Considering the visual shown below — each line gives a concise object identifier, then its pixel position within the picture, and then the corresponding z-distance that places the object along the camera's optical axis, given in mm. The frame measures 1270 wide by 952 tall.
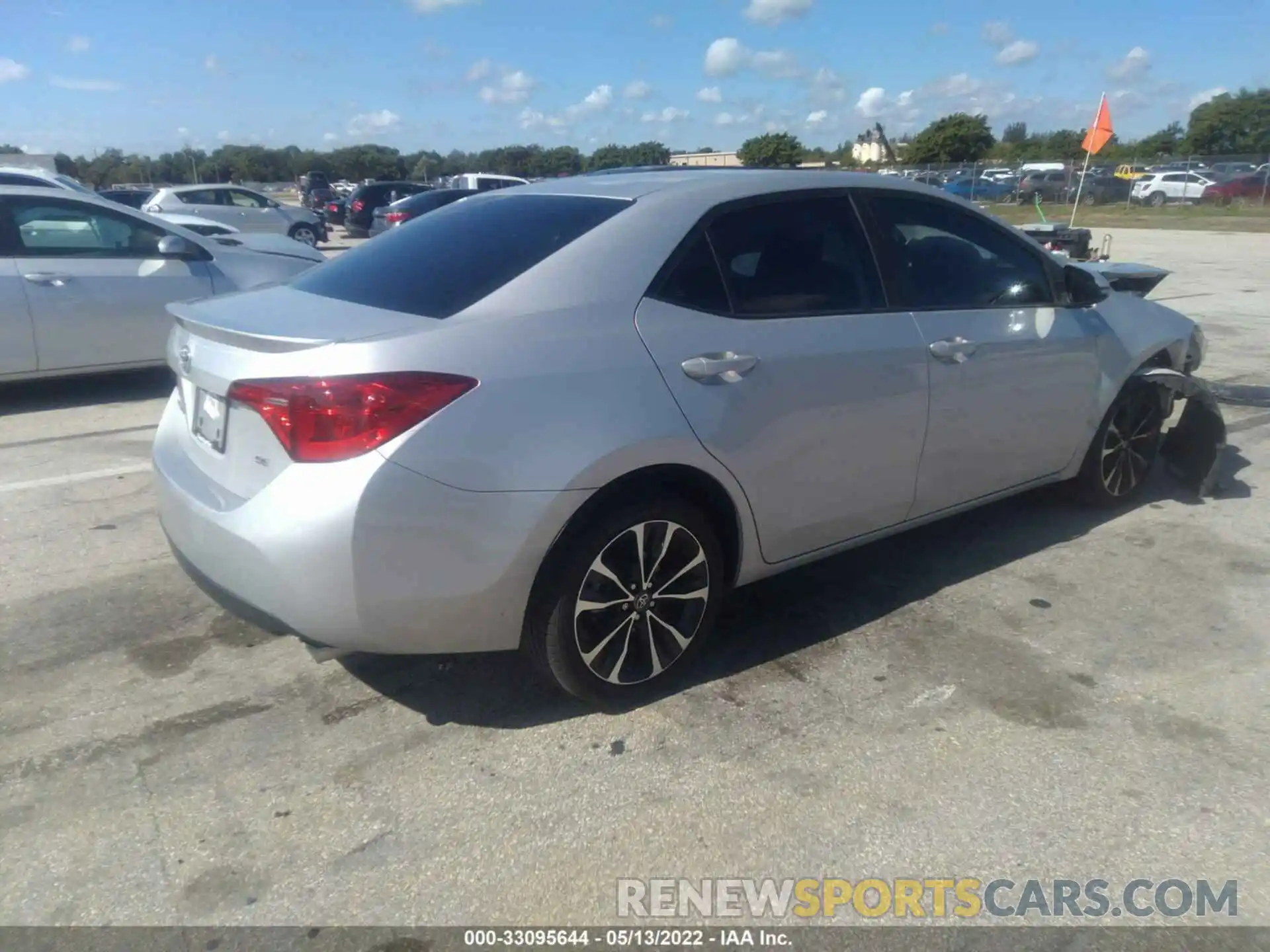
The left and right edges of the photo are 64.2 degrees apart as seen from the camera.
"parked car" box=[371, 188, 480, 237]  20547
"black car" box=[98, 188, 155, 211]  24531
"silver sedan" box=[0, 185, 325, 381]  7180
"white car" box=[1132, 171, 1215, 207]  40500
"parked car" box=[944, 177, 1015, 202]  42875
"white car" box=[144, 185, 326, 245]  22125
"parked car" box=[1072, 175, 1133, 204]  41906
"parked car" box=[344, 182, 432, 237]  26672
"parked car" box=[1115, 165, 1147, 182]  45309
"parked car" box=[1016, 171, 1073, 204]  41594
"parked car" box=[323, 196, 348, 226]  33500
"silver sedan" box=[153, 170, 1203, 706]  2750
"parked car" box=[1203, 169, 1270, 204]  37906
